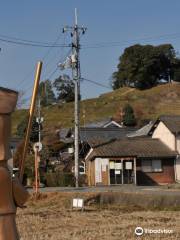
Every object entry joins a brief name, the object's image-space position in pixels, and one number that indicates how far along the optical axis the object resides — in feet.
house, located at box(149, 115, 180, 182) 133.39
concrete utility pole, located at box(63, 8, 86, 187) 99.88
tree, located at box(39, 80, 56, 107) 311.47
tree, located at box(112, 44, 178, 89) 281.13
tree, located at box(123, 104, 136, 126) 232.94
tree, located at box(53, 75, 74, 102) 296.51
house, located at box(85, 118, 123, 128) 213.05
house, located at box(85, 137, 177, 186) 125.29
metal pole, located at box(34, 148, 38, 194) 70.29
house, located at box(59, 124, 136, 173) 135.85
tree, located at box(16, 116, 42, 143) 158.78
